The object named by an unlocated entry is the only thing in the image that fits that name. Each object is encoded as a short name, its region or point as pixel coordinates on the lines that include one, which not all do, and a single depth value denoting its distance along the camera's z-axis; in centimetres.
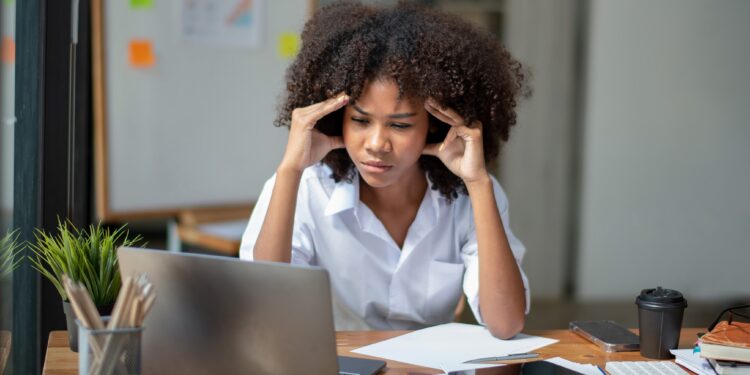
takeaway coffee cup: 321
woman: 342
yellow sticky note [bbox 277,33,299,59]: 514
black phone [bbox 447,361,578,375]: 303
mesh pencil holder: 279
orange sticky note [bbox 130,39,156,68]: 469
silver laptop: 279
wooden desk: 309
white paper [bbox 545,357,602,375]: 310
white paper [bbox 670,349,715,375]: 310
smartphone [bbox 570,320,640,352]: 327
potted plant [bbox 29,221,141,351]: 313
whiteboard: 468
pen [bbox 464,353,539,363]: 317
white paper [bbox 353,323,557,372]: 316
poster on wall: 484
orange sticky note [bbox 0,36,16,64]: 310
